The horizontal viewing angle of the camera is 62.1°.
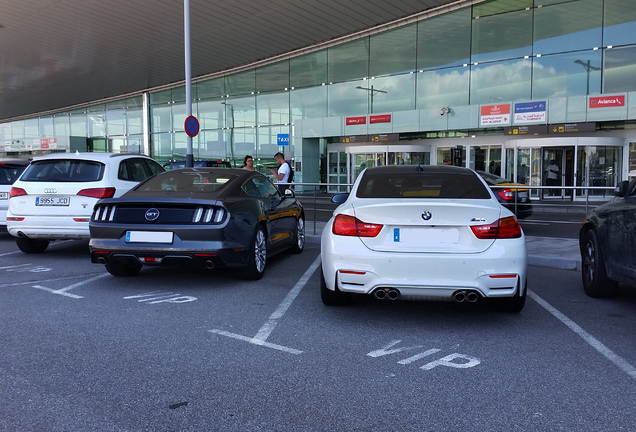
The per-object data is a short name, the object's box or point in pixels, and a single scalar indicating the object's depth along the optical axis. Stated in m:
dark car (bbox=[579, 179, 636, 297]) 5.07
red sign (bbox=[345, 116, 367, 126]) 26.30
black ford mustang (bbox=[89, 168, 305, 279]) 5.83
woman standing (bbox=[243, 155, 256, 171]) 13.02
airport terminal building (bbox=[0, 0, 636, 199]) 20.66
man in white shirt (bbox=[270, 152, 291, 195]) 12.17
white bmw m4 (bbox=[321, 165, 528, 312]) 4.39
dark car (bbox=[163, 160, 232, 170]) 20.66
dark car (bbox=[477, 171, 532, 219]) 9.73
